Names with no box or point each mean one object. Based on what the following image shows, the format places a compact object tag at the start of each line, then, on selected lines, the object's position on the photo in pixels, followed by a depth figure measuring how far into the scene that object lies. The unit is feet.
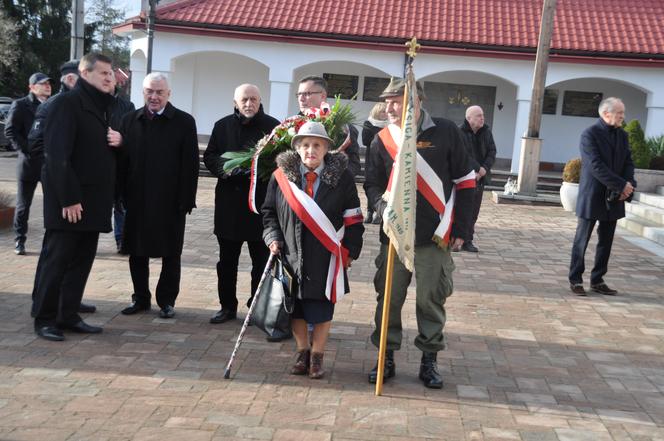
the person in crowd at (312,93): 22.13
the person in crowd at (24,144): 30.35
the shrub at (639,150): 57.11
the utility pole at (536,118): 60.80
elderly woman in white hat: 17.16
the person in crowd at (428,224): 17.16
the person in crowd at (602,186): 27.32
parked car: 85.87
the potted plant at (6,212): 35.22
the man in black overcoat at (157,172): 21.59
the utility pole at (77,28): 48.67
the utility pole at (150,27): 68.22
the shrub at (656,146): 60.17
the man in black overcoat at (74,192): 19.24
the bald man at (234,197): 21.48
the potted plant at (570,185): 55.62
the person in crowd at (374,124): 34.48
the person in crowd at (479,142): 35.37
